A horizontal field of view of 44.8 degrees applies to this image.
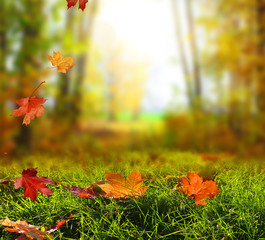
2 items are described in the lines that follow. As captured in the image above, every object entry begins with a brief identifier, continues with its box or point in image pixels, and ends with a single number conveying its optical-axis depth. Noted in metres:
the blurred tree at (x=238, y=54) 7.48
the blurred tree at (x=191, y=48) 9.20
